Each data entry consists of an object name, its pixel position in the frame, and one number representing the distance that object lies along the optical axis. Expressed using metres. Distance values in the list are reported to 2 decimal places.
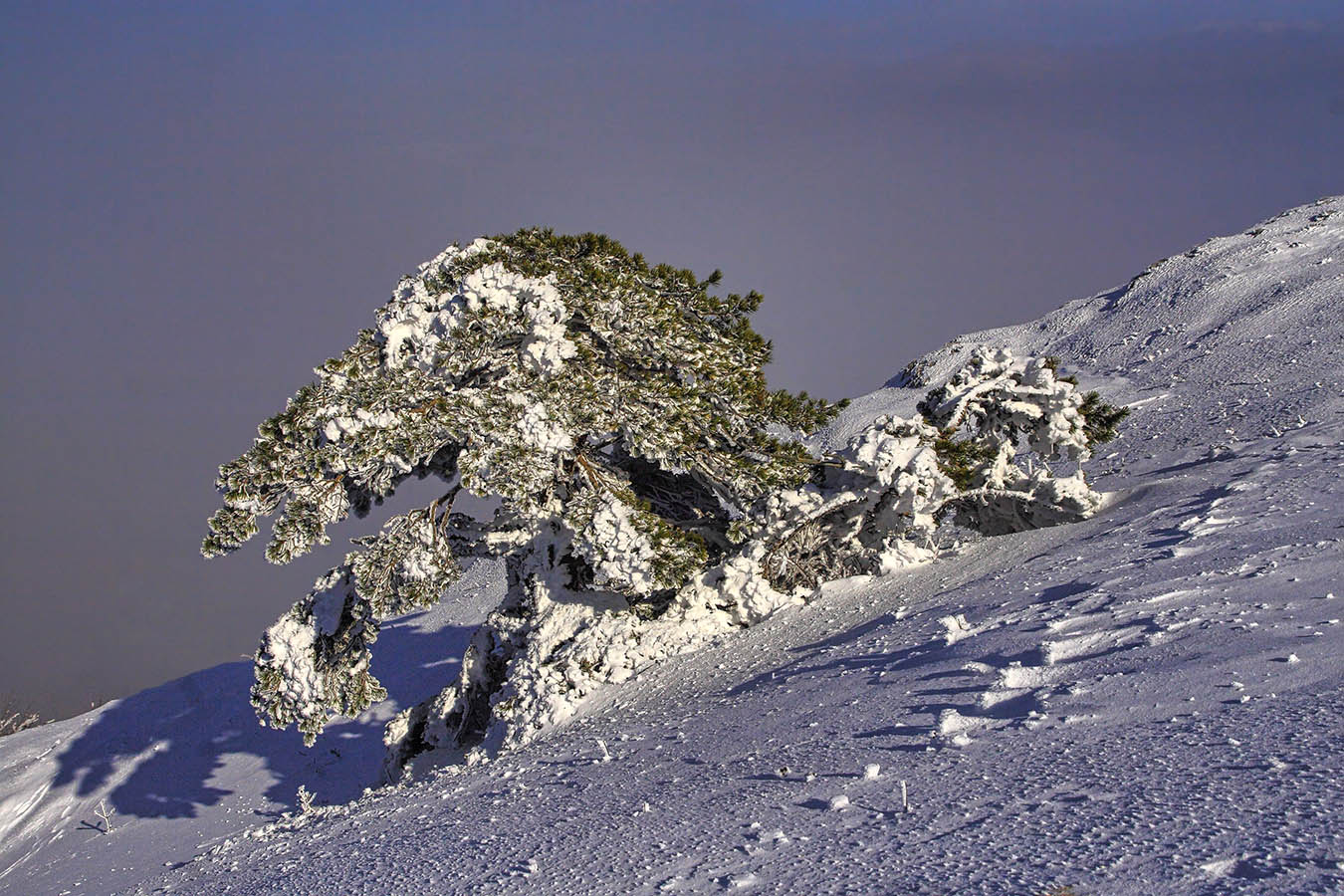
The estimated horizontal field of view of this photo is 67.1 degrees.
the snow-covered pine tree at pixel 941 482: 10.05
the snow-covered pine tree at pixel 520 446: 9.52
